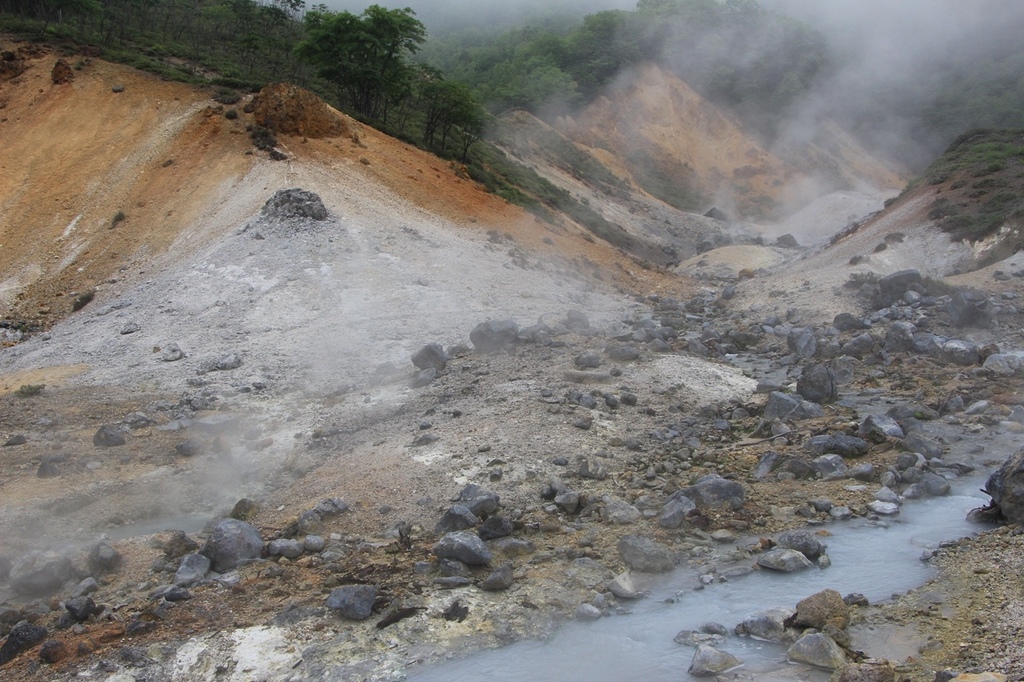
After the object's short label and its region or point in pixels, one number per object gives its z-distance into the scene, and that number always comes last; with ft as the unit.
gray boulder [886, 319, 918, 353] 62.49
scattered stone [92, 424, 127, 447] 48.21
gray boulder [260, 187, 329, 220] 81.15
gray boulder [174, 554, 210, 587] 32.35
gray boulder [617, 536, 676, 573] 32.07
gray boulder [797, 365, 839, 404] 52.54
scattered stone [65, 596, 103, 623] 30.35
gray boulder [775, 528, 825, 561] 32.04
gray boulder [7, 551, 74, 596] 32.89
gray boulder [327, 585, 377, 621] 29.37
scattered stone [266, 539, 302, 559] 34.27
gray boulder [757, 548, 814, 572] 31.24
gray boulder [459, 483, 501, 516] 37.37
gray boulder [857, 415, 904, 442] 43.88
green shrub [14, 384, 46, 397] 56.29
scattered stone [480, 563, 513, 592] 30.94
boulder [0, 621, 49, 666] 28.26
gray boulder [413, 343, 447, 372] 58.23
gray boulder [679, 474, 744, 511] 37.32
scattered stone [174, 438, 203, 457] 47.50
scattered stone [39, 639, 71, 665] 27.86
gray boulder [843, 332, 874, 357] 63.46
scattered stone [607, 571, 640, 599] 30.27
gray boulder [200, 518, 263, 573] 33.50
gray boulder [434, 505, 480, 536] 36.01
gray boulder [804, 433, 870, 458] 42.75
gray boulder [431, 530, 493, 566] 32.60
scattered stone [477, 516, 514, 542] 35.17
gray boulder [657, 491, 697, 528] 35.42
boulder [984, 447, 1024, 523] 32.71
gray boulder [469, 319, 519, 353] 62.03
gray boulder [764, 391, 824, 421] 48.78
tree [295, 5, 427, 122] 124.36
